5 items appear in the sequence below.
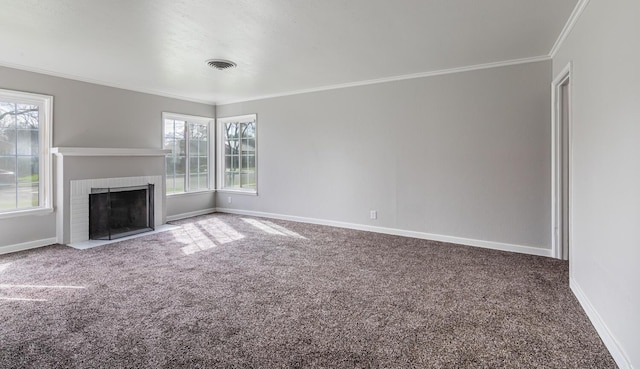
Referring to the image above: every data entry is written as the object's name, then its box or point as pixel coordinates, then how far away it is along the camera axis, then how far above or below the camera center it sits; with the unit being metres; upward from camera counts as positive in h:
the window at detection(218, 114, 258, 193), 6.60 +0.62
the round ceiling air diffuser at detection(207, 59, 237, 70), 4.01 +1.50
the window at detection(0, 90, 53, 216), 4.14 +0.43
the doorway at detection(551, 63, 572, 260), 3.62 +0.16
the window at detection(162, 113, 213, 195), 6.18 +0.63
